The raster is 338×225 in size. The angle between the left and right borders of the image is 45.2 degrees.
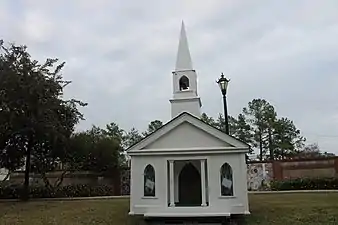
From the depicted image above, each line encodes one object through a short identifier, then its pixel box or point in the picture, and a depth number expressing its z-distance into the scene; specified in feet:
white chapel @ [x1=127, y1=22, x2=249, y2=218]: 51.55
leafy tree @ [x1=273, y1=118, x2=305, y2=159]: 152.15
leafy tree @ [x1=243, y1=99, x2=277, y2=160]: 157.99
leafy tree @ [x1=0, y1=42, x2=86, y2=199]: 69.21
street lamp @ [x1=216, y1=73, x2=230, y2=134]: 47.98
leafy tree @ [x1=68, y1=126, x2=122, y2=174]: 85.32
